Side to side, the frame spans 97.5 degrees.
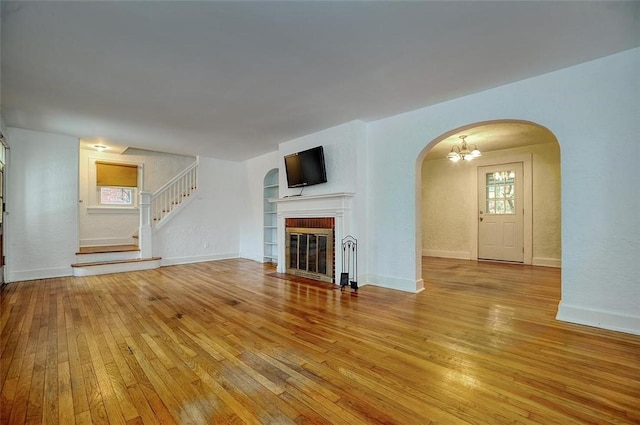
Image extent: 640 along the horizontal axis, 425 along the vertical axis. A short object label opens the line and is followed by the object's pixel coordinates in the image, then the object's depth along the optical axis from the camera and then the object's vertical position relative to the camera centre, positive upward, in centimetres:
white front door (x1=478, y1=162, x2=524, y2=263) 615 -1
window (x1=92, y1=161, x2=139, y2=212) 660 +68
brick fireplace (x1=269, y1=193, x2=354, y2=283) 440 -29
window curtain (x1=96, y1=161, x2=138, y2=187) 659 +94
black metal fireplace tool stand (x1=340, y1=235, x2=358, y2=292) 420 -73
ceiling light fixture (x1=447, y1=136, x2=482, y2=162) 532 +120
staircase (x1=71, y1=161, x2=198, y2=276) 531 -54
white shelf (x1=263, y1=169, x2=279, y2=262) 672 -10
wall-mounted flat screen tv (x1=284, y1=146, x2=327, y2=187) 466 +79
